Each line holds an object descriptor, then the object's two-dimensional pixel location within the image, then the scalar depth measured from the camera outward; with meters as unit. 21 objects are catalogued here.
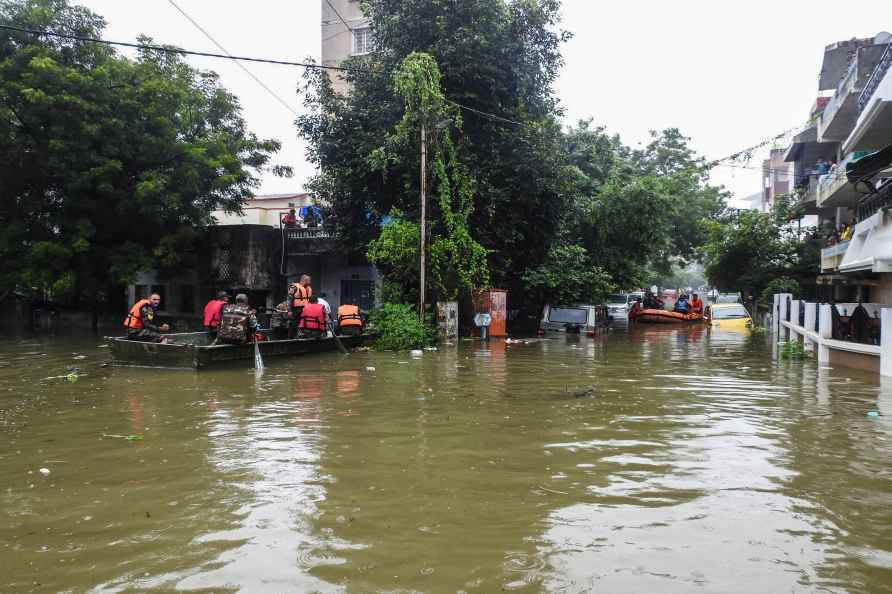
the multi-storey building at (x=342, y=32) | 33.06
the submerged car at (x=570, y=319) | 25.00
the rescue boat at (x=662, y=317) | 35.90
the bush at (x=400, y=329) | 18.58
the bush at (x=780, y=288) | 30.80
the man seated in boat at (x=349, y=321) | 18.45
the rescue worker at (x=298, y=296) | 17.16
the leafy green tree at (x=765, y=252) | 32.03
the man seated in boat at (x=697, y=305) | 38.66
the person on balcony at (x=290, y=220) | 26.83
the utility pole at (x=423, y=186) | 19.23
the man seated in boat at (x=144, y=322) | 14.80
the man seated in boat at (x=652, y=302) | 39.56
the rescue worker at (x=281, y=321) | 17.77
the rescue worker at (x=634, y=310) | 38.43
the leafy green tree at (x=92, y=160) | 20.66
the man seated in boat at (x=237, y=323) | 14.19
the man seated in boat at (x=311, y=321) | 16.77
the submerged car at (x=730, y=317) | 30.28
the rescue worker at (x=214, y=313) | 15.58
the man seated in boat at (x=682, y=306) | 37.06
